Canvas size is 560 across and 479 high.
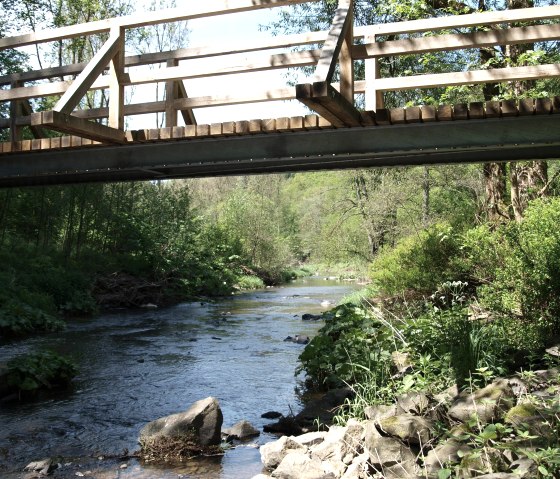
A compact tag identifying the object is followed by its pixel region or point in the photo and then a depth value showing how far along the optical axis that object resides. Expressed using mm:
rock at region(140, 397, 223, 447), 6195
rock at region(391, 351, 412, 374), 6999
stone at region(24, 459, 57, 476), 5605
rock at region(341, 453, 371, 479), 4766
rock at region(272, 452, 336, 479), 4965
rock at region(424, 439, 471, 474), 4320
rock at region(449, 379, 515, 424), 4707
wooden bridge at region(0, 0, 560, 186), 5613
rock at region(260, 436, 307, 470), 5562
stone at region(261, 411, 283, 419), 7344
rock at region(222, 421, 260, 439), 6655
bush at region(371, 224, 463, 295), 11821
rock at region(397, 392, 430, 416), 5203
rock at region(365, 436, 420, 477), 4570
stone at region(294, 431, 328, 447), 5773
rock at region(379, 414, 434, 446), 4773
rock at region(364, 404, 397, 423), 5219
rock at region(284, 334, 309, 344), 12781
